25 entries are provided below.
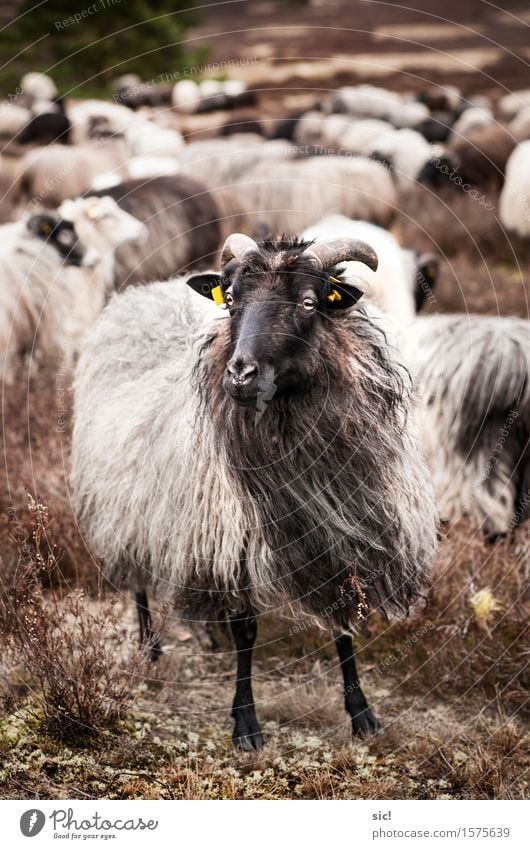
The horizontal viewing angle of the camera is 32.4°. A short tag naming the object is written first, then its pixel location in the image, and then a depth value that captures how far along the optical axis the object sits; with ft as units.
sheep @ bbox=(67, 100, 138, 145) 52.09
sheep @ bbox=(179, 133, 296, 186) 42.03
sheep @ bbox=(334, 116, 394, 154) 58.49
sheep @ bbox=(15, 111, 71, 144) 53.72
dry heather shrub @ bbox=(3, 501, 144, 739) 12.67
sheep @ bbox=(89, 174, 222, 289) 29.55
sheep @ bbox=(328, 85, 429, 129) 62.80
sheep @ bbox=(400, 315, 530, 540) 17.17
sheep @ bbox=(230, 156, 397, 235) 36.35
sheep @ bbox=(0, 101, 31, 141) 60.08
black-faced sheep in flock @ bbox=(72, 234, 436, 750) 11.45
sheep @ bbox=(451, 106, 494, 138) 60.01
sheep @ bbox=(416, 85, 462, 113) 67.62
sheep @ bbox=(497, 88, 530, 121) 63.71
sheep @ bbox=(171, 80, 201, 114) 54.90
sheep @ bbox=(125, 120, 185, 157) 49.67
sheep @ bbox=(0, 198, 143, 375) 24.45
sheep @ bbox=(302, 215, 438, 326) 21.90
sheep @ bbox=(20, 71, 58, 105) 45.39
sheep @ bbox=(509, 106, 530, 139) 55.52
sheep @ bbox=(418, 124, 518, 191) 49.24
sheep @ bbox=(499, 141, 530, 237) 39.27
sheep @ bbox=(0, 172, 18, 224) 45.72
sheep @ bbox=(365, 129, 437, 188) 50.26
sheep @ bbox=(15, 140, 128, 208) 43.96
